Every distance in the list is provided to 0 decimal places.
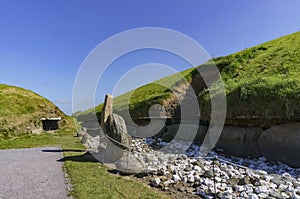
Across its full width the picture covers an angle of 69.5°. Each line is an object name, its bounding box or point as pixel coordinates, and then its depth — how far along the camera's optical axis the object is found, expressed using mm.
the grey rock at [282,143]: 6445
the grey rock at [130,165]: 5885
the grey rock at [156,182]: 4949
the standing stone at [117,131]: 7497
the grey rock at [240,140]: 7652
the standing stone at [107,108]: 9680
